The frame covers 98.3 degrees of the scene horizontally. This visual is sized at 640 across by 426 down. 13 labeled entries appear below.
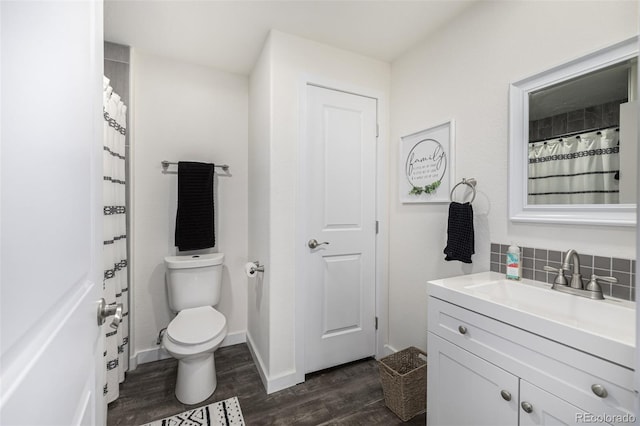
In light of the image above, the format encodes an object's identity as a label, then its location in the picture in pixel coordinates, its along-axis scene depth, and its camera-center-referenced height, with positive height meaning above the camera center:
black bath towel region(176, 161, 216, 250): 2.20 +0.03
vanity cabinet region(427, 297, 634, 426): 0.79 -0.57
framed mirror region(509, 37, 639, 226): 1.08 +0.31
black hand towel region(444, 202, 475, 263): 1.54 -0.13
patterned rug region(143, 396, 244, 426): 1.57 -1.20
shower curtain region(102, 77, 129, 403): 1.64 -0.13
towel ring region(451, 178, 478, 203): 1.62 +0.17
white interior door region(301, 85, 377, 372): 2.02 -0.12
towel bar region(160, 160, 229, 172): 2.22 +0.38
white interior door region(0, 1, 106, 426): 0.30 +0.00
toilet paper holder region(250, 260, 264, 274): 2.01 -0.42
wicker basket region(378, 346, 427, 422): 1.61 -1.07
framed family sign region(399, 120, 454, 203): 1.79 +0.33
